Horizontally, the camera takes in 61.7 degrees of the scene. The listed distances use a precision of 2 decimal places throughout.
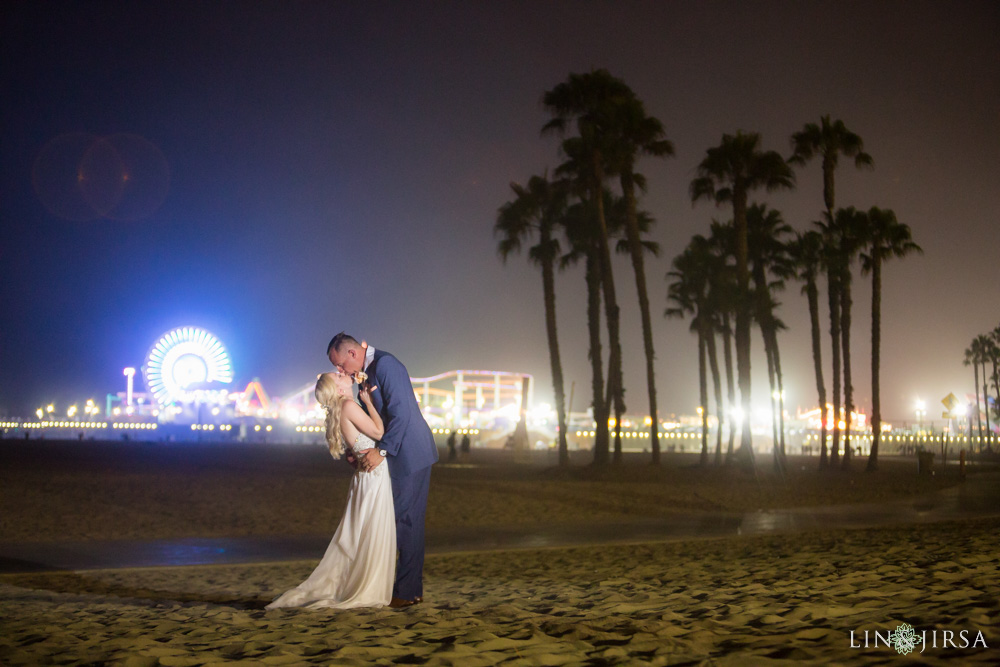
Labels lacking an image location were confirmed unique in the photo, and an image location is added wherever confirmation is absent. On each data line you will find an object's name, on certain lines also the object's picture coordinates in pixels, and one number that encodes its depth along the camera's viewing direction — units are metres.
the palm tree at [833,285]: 35.22
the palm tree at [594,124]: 28.27
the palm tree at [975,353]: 88.94
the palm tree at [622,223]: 34.22
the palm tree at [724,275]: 39.69
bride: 5.71
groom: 5.76
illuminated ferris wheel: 85.94
